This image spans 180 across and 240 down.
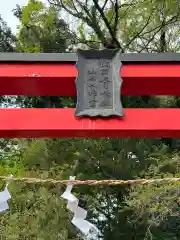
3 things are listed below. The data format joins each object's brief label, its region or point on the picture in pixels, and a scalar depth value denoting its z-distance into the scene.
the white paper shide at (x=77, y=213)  1.95
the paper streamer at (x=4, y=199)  1.93
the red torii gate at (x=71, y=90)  2.31
